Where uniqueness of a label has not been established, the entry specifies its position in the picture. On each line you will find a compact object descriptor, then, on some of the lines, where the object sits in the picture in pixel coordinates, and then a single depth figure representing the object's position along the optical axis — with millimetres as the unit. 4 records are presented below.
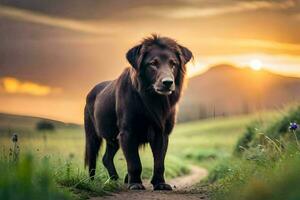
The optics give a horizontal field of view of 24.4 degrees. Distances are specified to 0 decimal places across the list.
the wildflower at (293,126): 8564
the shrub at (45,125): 24031
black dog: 10172
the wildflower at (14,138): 8734
